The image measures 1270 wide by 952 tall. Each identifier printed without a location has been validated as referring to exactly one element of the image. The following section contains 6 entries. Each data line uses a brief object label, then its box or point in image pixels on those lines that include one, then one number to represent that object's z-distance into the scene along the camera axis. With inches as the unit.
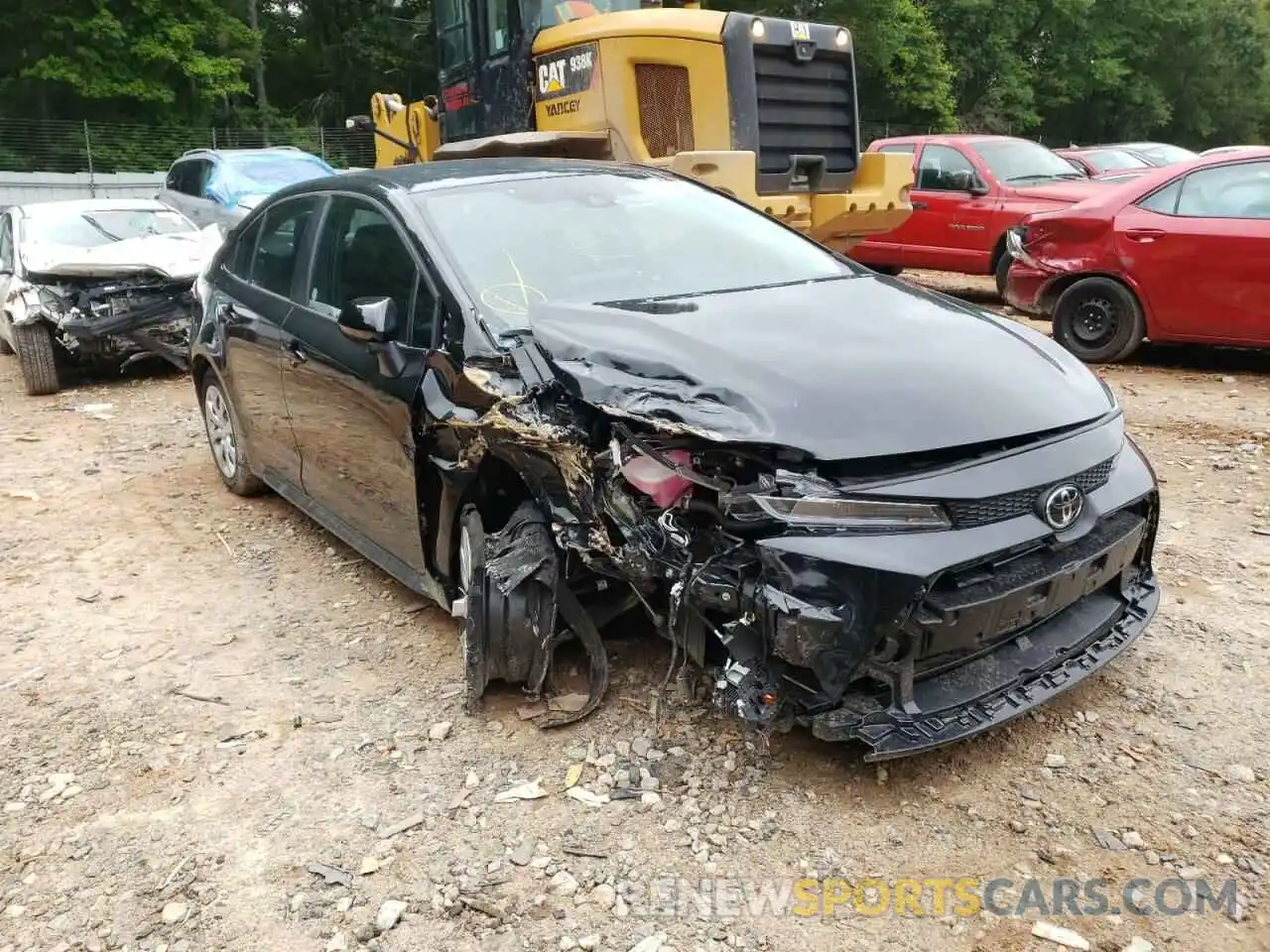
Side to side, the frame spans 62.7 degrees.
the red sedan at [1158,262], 268.4
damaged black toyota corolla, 102.5
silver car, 466.9
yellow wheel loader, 293.7
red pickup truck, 400.2
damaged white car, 331.0
